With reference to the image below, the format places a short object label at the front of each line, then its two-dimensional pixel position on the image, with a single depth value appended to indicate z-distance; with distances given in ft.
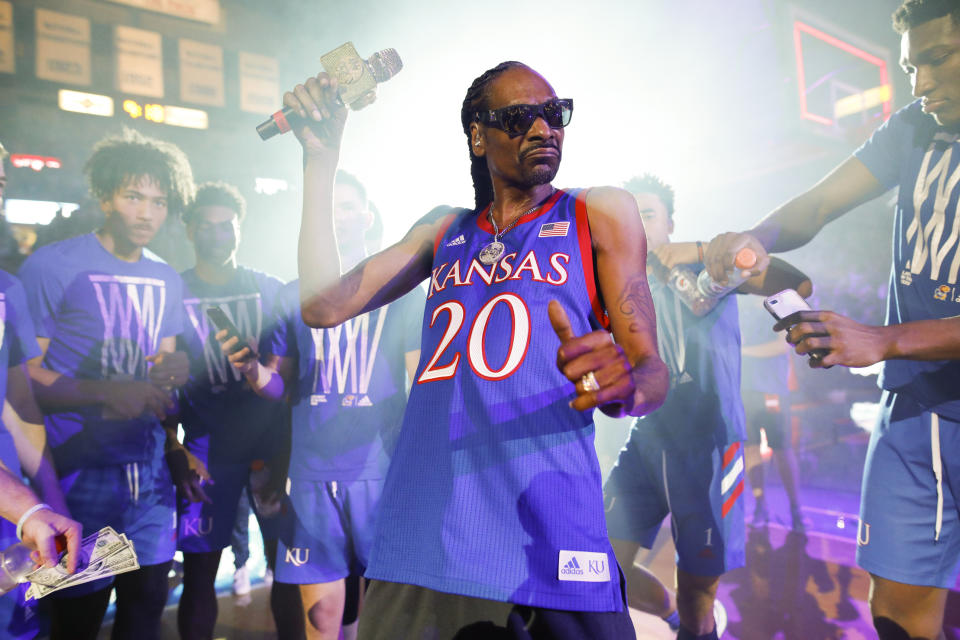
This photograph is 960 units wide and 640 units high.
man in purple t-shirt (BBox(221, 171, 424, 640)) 9.09
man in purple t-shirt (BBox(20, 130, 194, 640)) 9.34
